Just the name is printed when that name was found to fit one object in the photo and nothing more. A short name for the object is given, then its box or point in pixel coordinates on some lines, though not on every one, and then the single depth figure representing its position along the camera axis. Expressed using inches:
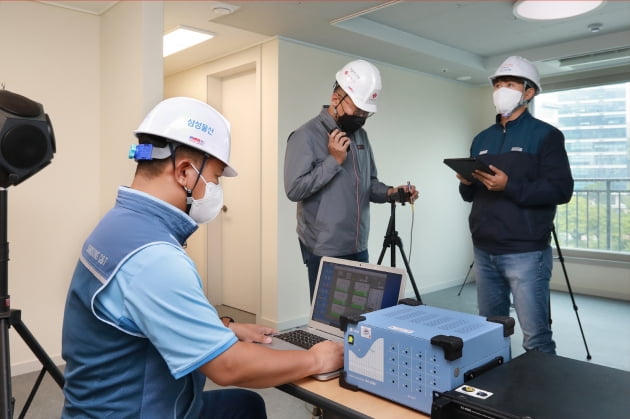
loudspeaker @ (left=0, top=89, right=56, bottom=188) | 72.2
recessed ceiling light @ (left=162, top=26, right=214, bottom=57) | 154.3
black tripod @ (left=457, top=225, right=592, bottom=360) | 131.5
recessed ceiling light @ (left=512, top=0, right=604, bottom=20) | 120.7
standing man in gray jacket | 83.4
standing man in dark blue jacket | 84.8
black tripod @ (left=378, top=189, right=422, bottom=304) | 107.4
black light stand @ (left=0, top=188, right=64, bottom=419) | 68.2
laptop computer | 58.0
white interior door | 178.7
